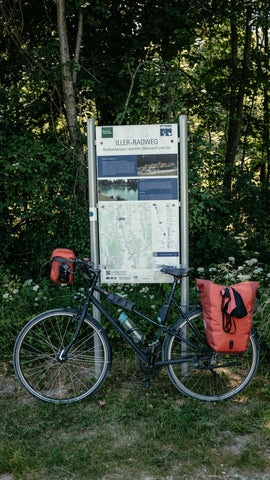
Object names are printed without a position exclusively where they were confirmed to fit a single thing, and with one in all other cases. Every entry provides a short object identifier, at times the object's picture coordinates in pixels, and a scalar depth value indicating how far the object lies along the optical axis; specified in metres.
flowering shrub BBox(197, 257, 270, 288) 4.69
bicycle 3.78
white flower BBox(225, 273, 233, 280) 4.80
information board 4.05
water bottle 3.82
